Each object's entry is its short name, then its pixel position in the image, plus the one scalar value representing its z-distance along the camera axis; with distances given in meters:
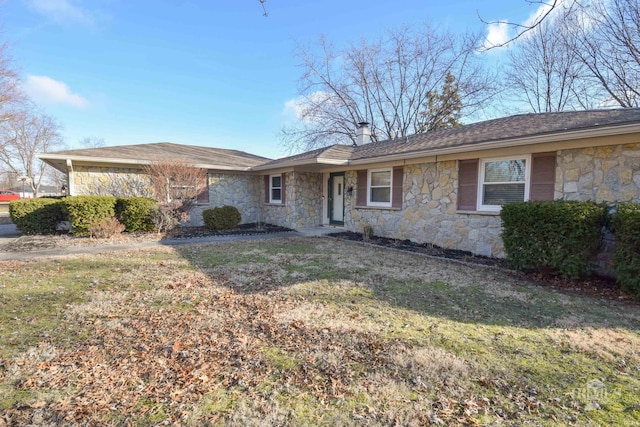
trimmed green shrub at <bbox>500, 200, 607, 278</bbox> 4.84
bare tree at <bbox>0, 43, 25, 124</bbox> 15.69
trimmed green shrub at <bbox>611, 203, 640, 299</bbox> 4.29
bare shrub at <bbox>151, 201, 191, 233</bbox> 10.29
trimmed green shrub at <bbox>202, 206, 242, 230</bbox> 11.41
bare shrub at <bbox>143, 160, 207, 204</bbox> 10.48
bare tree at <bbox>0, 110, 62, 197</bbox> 31.43
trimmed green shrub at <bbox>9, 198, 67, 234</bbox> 9.76
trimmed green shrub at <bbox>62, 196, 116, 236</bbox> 9.30
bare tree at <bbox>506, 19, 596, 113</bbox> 16.47
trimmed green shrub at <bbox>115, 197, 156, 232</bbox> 10.16
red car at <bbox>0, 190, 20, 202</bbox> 29.53
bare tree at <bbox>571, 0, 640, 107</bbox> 13.13
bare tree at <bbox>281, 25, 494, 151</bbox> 20.11
